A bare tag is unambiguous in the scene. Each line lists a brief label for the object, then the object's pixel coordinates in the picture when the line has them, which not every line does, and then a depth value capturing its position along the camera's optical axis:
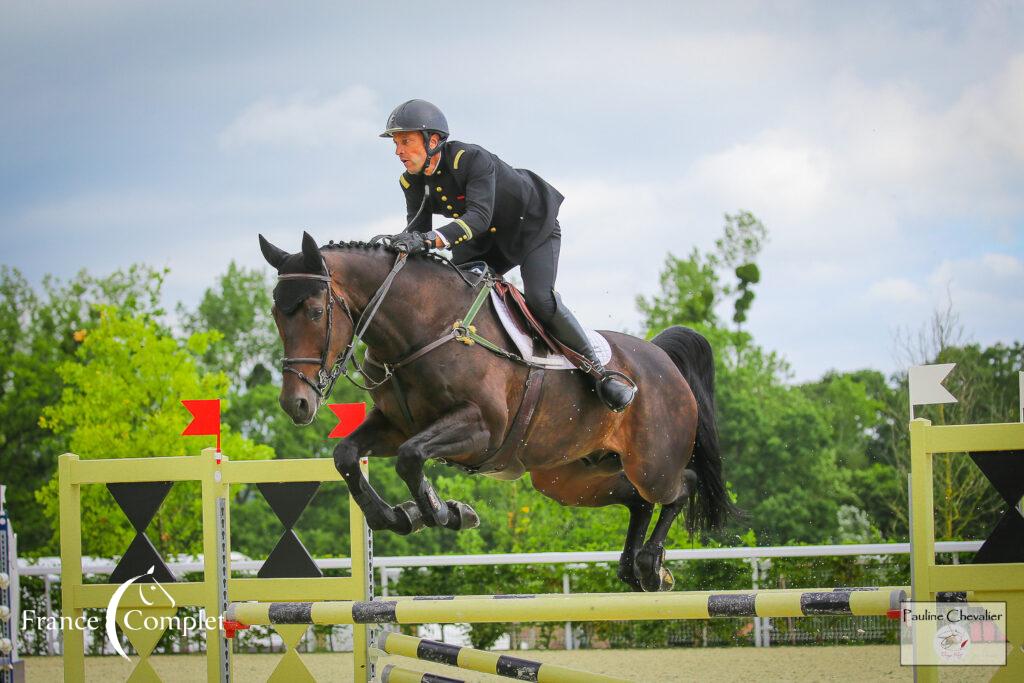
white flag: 10.35
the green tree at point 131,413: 27.55
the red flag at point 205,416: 12.12
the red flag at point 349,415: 11.43
